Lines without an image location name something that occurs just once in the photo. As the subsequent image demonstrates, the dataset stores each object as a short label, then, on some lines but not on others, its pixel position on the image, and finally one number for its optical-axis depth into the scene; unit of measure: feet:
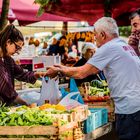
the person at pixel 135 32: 21.09
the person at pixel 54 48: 51.20
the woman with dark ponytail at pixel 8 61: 19.40
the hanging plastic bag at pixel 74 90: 20.11
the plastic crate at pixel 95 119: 19.61
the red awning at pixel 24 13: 36.86
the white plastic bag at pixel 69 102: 19.33
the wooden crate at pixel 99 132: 19.75
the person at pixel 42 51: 61.81
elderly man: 17.71
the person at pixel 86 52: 32.55
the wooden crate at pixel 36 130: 16.21
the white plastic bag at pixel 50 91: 20.33
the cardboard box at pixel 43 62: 30.04
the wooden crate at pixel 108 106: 23.67
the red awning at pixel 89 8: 28.48
